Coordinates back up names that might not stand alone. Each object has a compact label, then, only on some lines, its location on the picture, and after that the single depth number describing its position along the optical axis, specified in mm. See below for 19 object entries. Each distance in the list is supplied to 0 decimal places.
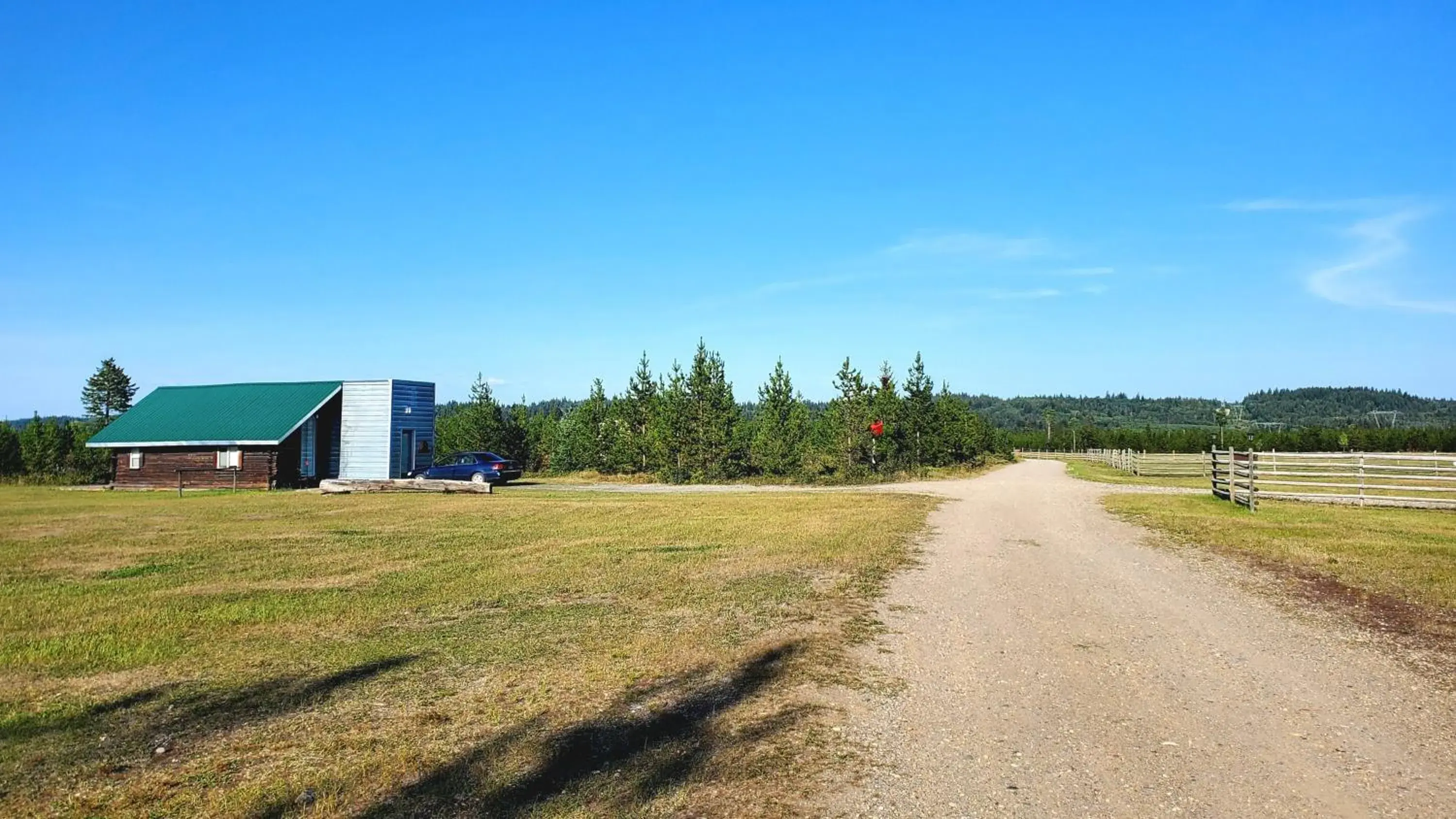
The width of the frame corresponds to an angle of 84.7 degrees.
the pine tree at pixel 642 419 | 48094
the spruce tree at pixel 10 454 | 49781
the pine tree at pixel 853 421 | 42469
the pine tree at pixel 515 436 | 51188
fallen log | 31688
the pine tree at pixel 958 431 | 53531
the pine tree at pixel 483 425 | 50438
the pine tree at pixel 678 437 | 43969
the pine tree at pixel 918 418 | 46719
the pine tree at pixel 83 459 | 48156
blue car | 38094
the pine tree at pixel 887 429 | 43375
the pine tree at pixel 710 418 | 43500
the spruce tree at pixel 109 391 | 89812
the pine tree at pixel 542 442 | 55844
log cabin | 37344
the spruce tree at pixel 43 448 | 50156
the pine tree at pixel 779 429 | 43750
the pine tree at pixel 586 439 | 51281
